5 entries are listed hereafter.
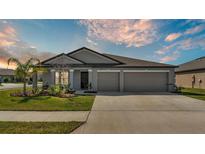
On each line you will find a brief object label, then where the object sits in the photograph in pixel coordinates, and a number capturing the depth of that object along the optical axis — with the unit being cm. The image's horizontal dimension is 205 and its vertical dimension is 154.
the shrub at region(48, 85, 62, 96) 1247
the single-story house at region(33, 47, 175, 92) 1730
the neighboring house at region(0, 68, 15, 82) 4542
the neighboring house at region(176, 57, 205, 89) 2305
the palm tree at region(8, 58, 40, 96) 1237
